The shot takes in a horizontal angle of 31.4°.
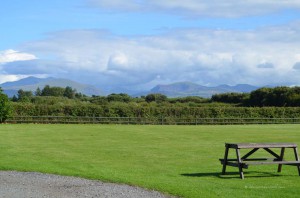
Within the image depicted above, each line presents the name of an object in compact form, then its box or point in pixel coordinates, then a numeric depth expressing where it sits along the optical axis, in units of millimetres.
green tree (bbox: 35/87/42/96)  137050
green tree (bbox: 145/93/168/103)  115912
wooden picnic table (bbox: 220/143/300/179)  14938
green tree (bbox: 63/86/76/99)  141500
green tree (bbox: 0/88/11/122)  53809
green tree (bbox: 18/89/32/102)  110462
